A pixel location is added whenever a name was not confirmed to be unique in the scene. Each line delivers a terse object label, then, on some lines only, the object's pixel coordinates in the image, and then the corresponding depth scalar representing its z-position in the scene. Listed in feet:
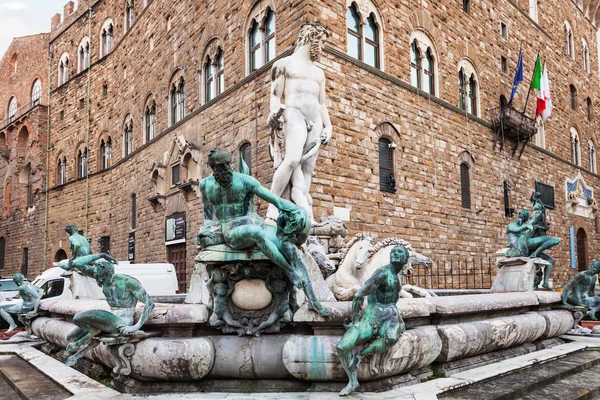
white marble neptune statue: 22.44
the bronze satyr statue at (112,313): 12.64
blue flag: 61.05
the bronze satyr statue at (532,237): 25.89
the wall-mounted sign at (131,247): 73.76
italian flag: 65.10
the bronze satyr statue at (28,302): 23.07
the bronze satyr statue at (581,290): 23.62
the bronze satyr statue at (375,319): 12.05
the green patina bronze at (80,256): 21.18
